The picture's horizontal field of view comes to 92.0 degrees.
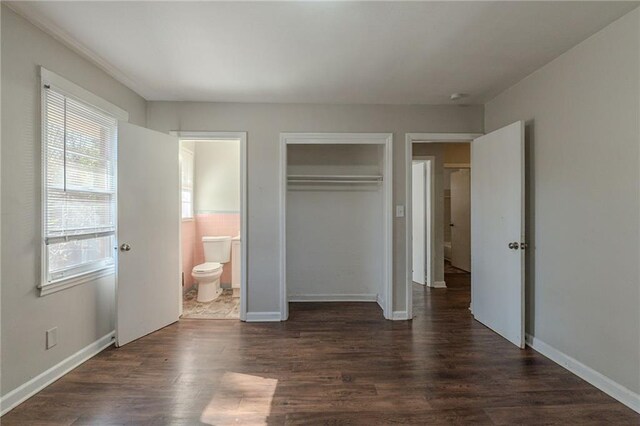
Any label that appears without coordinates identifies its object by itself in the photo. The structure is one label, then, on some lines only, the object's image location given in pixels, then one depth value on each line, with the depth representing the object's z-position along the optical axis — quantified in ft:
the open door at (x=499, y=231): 8.62
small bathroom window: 13.93
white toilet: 12.62
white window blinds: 6.89
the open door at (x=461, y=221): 19.52
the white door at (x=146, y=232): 8.81
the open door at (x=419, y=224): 16.31
